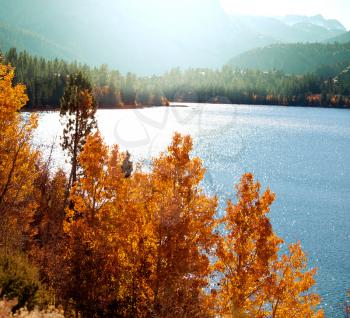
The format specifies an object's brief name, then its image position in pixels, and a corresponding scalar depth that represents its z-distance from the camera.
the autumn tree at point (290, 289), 35.19
